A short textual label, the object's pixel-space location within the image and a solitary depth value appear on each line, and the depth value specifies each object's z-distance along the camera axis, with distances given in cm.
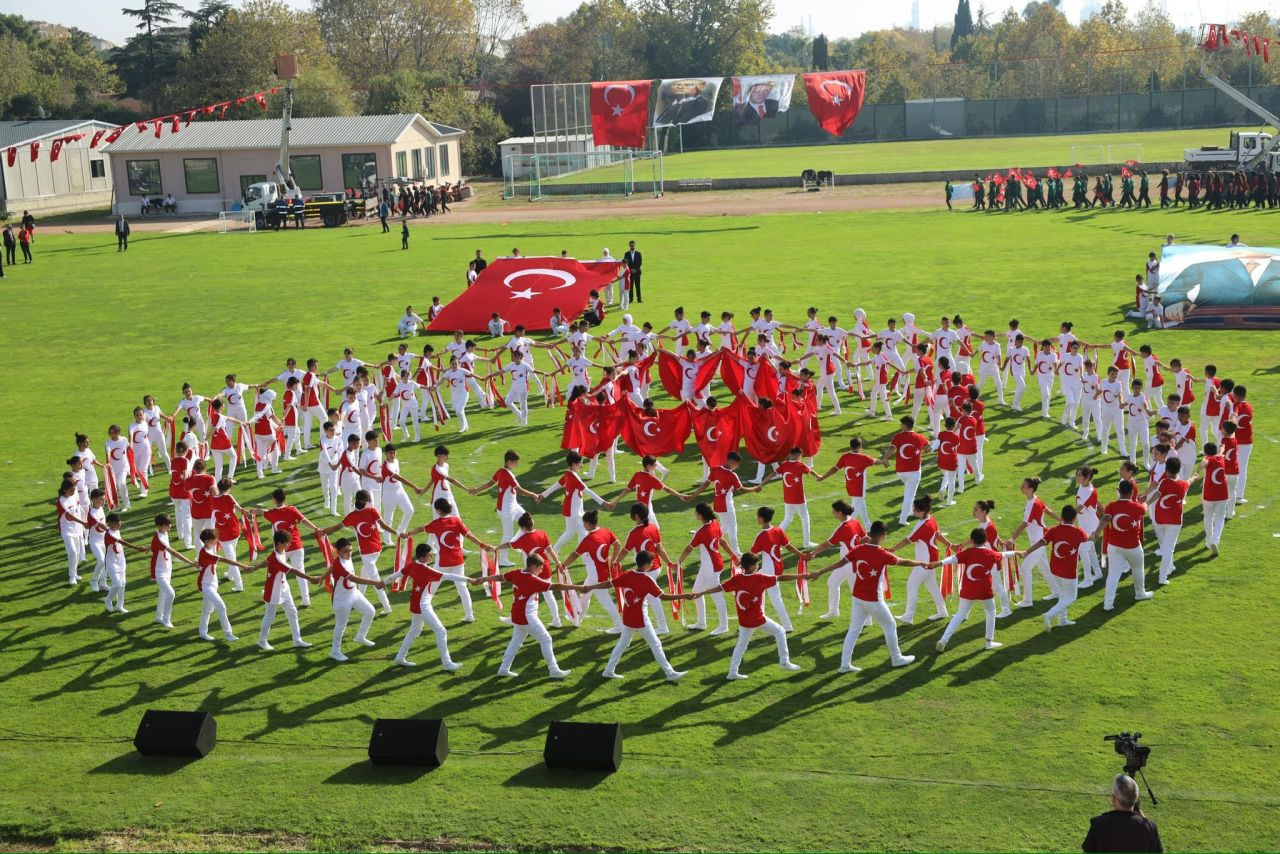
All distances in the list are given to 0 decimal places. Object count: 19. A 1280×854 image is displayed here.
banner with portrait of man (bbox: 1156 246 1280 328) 3105
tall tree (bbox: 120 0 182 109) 10475
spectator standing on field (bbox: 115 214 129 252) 5662
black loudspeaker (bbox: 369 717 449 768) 1173
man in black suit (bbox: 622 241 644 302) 3662
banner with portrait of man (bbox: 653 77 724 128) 6569
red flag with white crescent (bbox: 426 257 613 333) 3406
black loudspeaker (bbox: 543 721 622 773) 1152
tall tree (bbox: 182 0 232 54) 9706
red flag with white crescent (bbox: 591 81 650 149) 5988
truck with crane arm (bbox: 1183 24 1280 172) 5728
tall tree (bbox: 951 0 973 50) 17561
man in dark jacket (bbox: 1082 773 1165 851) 784
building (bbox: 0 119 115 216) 7406
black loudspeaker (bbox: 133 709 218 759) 1208
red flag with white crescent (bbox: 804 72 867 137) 5859
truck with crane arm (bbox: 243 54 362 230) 6444
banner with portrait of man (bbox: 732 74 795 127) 6656
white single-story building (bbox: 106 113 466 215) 7069
